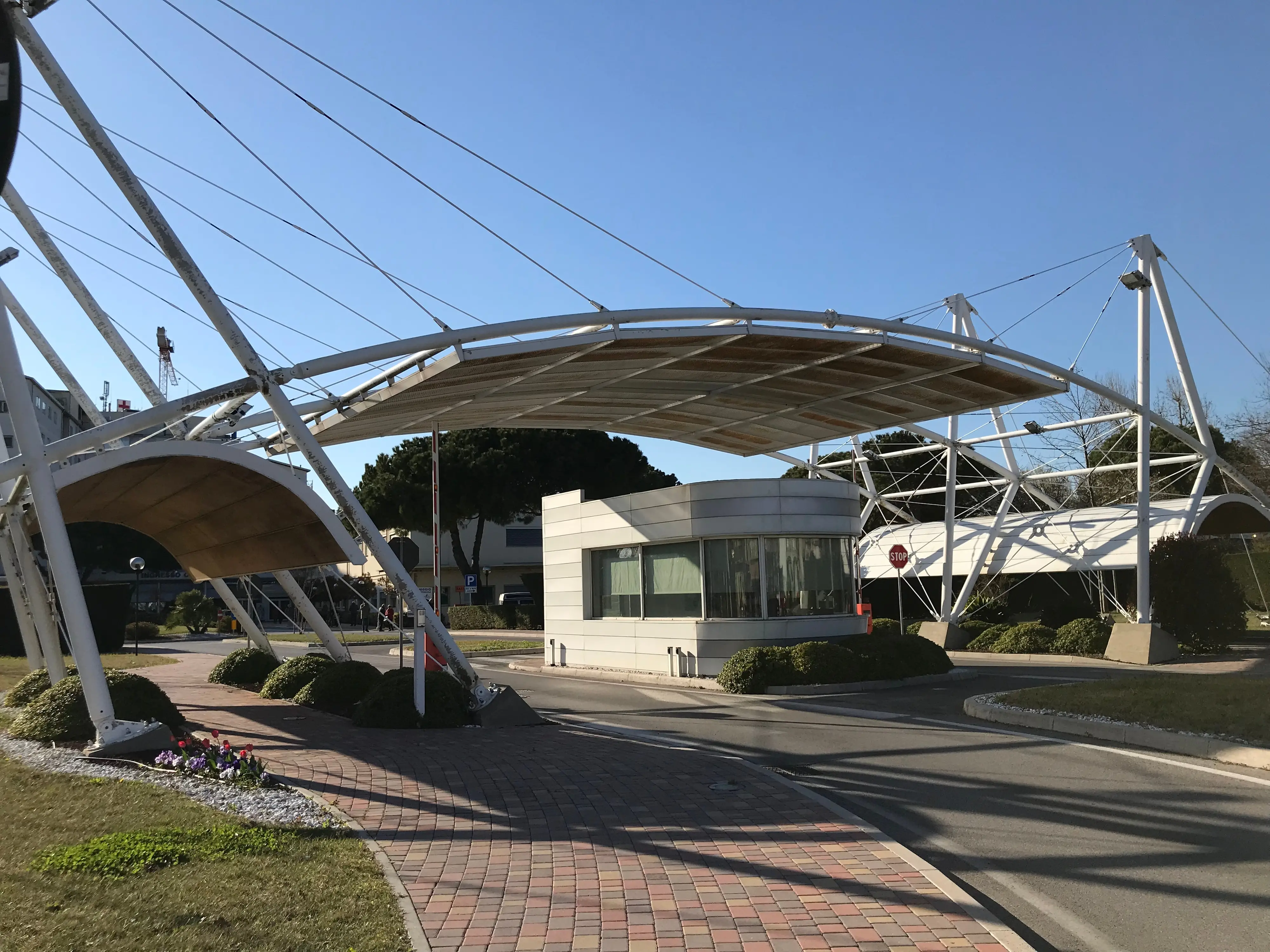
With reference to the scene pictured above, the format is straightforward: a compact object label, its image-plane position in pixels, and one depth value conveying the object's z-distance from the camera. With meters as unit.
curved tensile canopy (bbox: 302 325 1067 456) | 18.25
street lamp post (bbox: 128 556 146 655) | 37.03
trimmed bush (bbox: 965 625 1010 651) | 30.72
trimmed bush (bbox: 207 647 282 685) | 21.61
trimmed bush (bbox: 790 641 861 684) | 19.52
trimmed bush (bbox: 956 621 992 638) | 32.59
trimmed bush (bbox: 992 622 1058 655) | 28.80
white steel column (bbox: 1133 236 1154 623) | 25.33
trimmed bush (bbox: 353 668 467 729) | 14.15
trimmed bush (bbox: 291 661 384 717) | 16.45
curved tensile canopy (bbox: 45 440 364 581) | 13.44
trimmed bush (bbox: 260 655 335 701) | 18.30
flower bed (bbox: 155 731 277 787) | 9.66
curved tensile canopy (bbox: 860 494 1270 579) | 29.92
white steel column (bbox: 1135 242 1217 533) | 29.12
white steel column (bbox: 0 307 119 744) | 11.23
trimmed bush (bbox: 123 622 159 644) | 49.31
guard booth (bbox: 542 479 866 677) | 21.62
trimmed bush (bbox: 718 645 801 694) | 19.52
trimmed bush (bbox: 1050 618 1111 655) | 27.23
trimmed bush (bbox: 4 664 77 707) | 15.88
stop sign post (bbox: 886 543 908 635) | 27.22
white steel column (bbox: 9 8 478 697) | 12.71
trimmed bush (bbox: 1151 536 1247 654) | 25.98
